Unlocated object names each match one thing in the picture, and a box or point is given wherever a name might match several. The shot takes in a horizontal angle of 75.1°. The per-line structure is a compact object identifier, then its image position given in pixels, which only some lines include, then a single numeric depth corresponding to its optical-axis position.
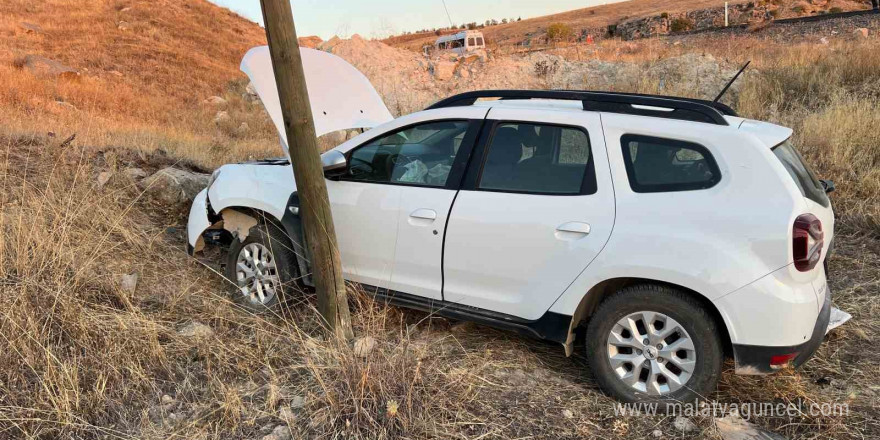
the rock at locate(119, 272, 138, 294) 4.21
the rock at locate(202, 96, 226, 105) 17.52
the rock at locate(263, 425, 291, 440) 2.81
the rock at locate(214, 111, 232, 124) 14.74
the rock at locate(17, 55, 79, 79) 16.34
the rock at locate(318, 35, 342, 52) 17.29
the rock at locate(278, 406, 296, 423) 2.92
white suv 2.76
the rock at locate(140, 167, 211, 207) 6.26
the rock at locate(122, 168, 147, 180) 6.48
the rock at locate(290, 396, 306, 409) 3.03
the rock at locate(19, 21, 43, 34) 22.84
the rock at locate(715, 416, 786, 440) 2.83
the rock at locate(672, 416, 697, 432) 2.90
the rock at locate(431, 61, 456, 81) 15.83
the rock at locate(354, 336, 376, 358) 3.24
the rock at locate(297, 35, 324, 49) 31.77
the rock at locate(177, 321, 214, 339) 3.69
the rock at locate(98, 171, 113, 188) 6.21
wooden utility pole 3.20
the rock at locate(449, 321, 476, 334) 4.09
